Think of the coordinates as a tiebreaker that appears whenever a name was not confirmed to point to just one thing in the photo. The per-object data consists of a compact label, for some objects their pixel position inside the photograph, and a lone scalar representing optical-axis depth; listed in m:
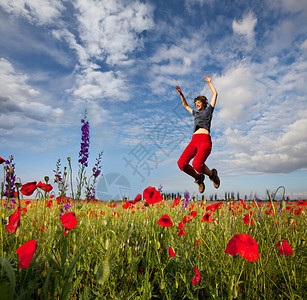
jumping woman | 4.89
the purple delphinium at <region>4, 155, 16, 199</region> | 1.51
